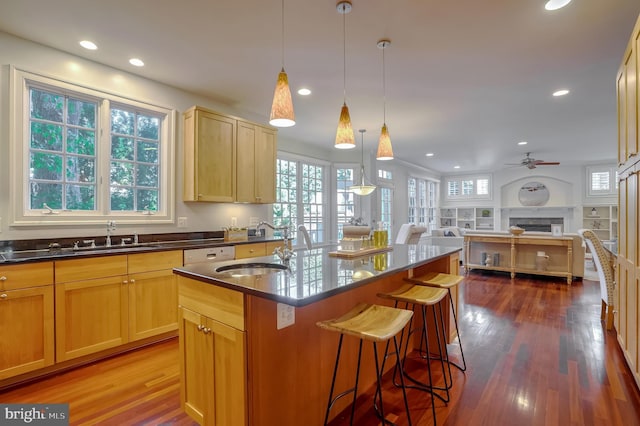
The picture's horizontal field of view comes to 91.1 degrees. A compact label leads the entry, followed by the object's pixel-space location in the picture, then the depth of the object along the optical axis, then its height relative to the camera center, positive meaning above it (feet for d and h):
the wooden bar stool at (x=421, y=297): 6.25 -1.75
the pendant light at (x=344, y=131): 7.52 +1.95
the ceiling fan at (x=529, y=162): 22.17 +3.57
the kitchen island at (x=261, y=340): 4.50 -2.07
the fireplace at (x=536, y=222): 29.63 -1.00
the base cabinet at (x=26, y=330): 7.03 -2.73
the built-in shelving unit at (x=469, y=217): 33.12 -0.55
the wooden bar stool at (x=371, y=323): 4.57 -1.76
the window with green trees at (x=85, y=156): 8.70 +1.81
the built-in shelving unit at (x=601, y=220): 27.02 -0.70
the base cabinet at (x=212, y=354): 4.55 -2.24
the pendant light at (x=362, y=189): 13.86 +1.05
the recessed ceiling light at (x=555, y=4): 6.88 +4.63
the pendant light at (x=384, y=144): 8.59 +1.90
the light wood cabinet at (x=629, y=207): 6.95 +0.13
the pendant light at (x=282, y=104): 6.04 +2.10
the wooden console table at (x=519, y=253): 18.48 -2.60
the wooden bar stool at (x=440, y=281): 7.32 -1.67
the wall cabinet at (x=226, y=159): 11.68 +2.18
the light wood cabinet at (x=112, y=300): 7.89 -2.44
